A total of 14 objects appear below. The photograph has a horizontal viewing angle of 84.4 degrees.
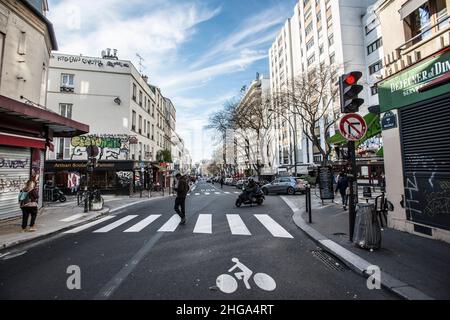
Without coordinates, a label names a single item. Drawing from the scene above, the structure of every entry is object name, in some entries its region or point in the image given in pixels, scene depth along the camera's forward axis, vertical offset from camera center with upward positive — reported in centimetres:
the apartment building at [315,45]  3544 +2163
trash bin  506 -118
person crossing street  866 -66
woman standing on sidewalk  739 -68
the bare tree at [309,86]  2334 +849
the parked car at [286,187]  2027 -111
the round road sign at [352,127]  553 +101
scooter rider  1291 -79
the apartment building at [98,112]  2317 +617
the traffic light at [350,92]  560 +183
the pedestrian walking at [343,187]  1145 -70
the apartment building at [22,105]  920 +248
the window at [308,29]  4388 +2598
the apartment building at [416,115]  569 +143
